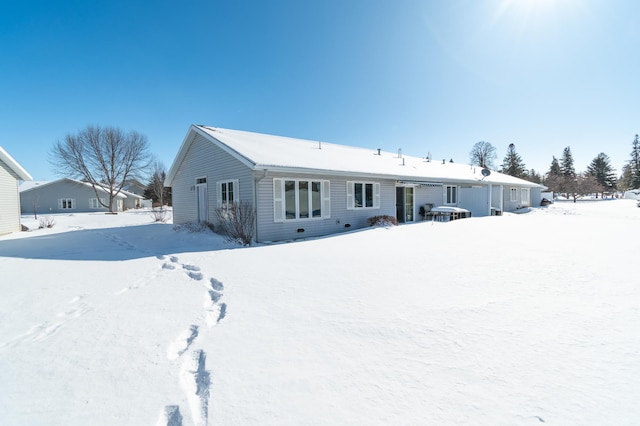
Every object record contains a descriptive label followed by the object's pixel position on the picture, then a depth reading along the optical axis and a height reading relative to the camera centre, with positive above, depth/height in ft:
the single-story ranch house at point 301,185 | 32.83 +3.50
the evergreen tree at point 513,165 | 165.99 +24.14
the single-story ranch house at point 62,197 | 109.09 +6.50
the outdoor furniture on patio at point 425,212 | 53.38 -1.40
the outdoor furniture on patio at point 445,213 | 52.54 -1.67
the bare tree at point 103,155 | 105.19 +22.54
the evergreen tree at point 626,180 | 176.55 +13.89
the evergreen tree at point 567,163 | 187.62 +27.18
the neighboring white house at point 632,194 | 143.16 +3.28
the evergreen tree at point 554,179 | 149.59 +13.80
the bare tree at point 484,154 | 158.10 +29.35
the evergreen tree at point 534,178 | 167.70 +15.30
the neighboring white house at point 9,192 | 42.29 +3.62
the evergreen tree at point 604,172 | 181.88 +19.55
